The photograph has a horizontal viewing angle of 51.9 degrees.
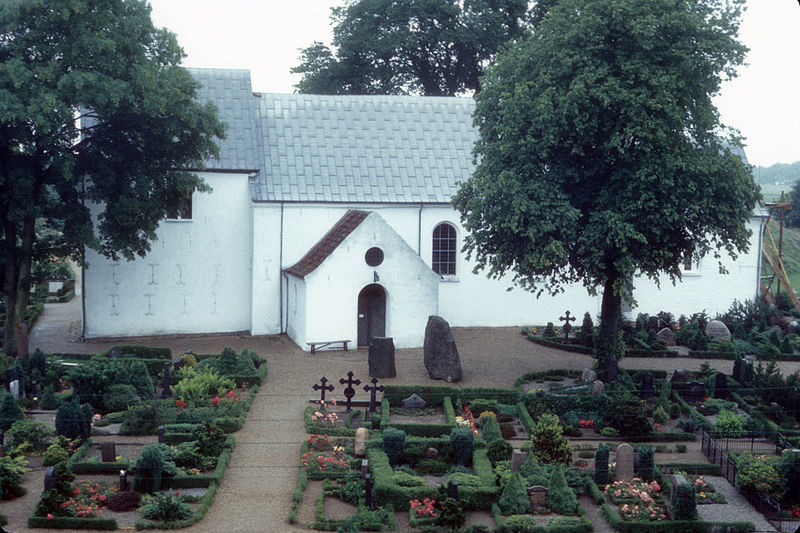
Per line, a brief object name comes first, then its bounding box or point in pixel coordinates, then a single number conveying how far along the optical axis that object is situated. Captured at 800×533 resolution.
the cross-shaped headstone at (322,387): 24.99
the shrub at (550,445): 20.75
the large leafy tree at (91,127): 27.16
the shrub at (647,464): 19.75
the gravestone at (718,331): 37.03
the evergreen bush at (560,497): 18.11
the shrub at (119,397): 24.11
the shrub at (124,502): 17.75
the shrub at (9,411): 22.11
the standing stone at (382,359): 28.94
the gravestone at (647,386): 26.42
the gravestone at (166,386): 25.70
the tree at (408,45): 48.84
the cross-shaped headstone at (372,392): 24.72
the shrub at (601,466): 19.78
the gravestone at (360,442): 21.28
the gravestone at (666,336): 36.22
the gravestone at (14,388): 24.80
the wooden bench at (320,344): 33.12
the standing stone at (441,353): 28.56
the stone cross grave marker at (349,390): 24.78
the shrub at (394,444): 20.75
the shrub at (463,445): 20.84
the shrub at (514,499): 18.00
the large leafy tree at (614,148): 24.98
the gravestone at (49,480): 17.14
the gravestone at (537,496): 18.41
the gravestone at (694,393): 27.12
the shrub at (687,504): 17.53
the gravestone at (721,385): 27.38
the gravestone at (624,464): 19.75
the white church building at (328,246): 34.00
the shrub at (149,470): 18.64
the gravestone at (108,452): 19.89
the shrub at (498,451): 21.06
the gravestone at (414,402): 25.69
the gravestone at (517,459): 19.88
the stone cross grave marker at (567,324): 36.12
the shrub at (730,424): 23.14
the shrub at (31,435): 20.97
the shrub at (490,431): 21.84
